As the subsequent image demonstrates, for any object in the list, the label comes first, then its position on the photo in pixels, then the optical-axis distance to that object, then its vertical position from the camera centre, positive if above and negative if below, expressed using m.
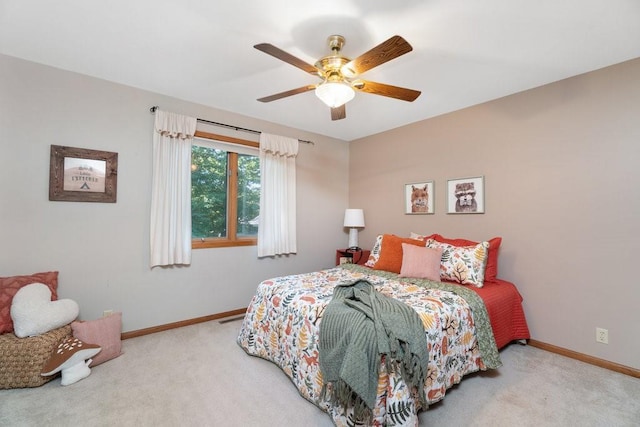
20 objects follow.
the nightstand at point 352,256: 3.96 -0.54
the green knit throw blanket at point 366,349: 1.48 -0.71
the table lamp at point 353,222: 4.23 -0.04
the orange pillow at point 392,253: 3.09 -0.38
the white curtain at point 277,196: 3.70 +0.31
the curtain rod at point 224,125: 2.96 +1.12
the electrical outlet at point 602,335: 2.36 -0.96
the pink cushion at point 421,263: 2.74 -0.43
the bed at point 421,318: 1.56 -0.83
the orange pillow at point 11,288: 2.09 -0.54
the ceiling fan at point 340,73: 1.72 +0.98
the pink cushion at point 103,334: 2.29 -0.96
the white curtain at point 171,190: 2.96 +0.31
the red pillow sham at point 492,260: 2.78 -0.40
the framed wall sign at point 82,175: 2.51 +0.40
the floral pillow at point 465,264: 2.62 -0.42
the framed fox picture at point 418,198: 3.64 +0.28
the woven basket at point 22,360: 1.93 -0.98
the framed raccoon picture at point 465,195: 3.18 +0.28
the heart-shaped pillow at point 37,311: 2.06 -0.71
